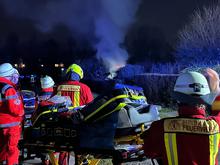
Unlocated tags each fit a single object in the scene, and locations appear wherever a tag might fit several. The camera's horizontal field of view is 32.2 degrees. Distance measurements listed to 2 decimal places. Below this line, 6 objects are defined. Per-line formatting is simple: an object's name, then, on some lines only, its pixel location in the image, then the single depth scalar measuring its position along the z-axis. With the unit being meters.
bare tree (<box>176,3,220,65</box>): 25.91
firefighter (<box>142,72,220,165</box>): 2.75
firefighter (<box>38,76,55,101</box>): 8.65
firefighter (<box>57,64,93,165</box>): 6.04
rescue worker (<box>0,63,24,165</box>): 5.16
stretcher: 3.73
